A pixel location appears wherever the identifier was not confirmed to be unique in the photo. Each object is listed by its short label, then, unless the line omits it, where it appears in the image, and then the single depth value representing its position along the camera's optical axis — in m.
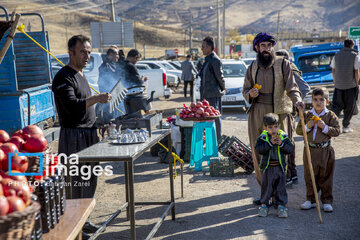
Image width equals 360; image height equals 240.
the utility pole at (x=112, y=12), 27.19
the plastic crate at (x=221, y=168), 7.05
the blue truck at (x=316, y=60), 14.52
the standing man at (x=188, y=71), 19.03
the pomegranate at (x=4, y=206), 1.69
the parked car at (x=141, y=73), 12.34
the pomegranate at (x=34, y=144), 2.38
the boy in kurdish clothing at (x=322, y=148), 5.16
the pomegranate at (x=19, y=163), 2.16
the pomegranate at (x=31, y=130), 2.45
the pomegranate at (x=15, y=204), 1.74
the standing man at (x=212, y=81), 8.14
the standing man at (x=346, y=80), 10.26
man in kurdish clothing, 5.38
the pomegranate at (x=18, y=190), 1.83
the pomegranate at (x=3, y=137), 2.46
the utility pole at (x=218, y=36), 45.22
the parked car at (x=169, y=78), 25.06
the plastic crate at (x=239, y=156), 7.18
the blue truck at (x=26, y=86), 7.38
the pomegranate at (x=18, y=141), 2.37
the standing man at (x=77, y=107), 4.21
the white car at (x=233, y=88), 14.76
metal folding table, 3.46
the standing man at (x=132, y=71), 8.62
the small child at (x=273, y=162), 5.02
